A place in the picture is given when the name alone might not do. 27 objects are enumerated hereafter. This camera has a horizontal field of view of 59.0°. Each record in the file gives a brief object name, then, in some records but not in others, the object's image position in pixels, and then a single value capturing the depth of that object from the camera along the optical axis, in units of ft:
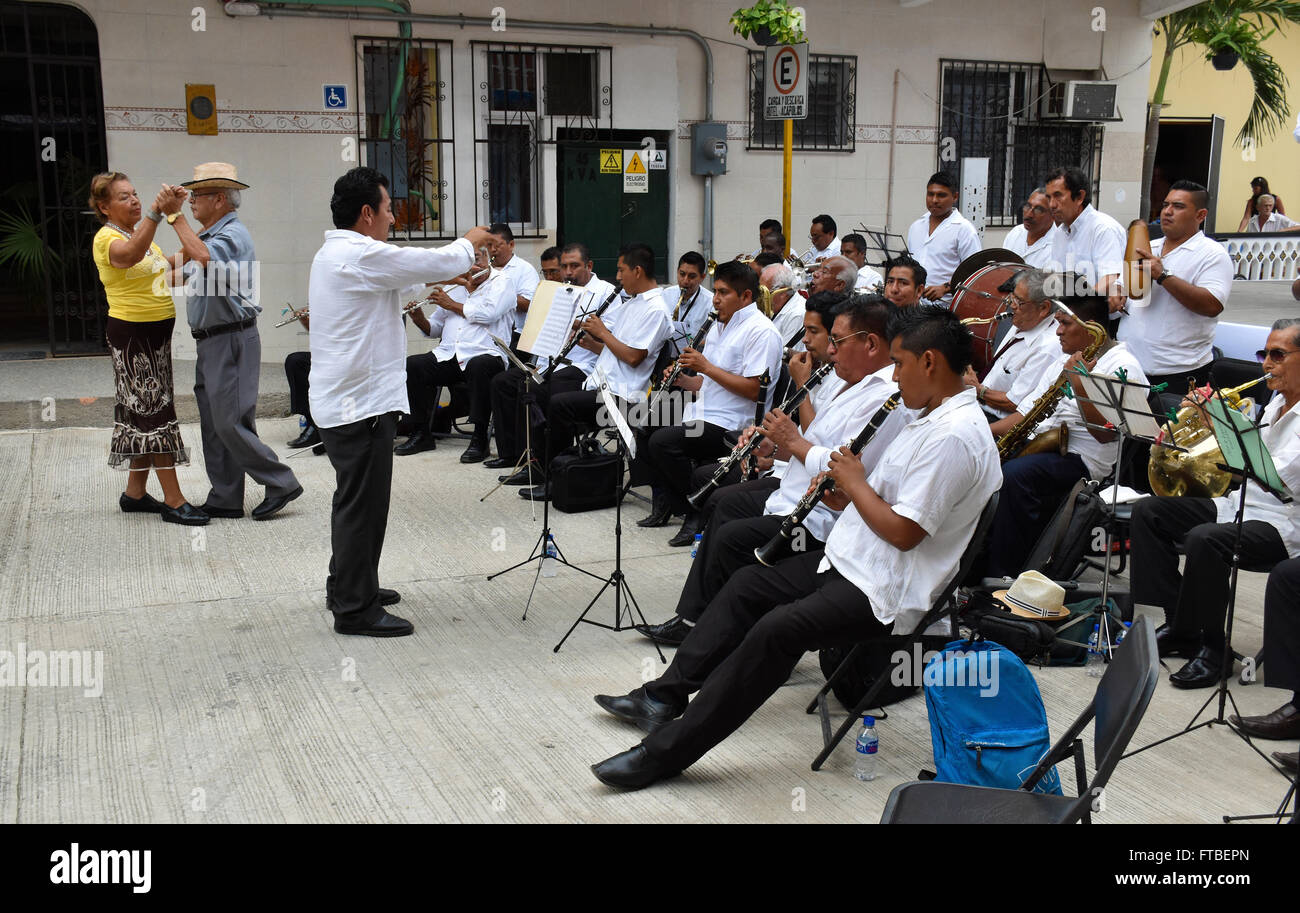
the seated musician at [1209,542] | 14.47
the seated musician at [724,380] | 20.42
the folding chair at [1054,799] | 8.28
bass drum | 20.97
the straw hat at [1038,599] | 15.49
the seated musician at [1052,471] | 17.19
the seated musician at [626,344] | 23.39
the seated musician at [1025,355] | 17.93
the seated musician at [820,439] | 14.06
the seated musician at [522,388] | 24.98
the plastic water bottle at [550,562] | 18.65
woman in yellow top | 20.59
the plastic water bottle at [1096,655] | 15.34
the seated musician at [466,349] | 27.07
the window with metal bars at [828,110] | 41.81
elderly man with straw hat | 20.27
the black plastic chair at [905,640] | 12.03
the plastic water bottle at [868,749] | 12.56
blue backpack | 11.03
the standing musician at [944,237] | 26.18
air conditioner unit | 44.83
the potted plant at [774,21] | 33.65
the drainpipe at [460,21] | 33.99
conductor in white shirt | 15.70
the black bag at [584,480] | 22.59
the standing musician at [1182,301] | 19.53
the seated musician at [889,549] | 11.55
